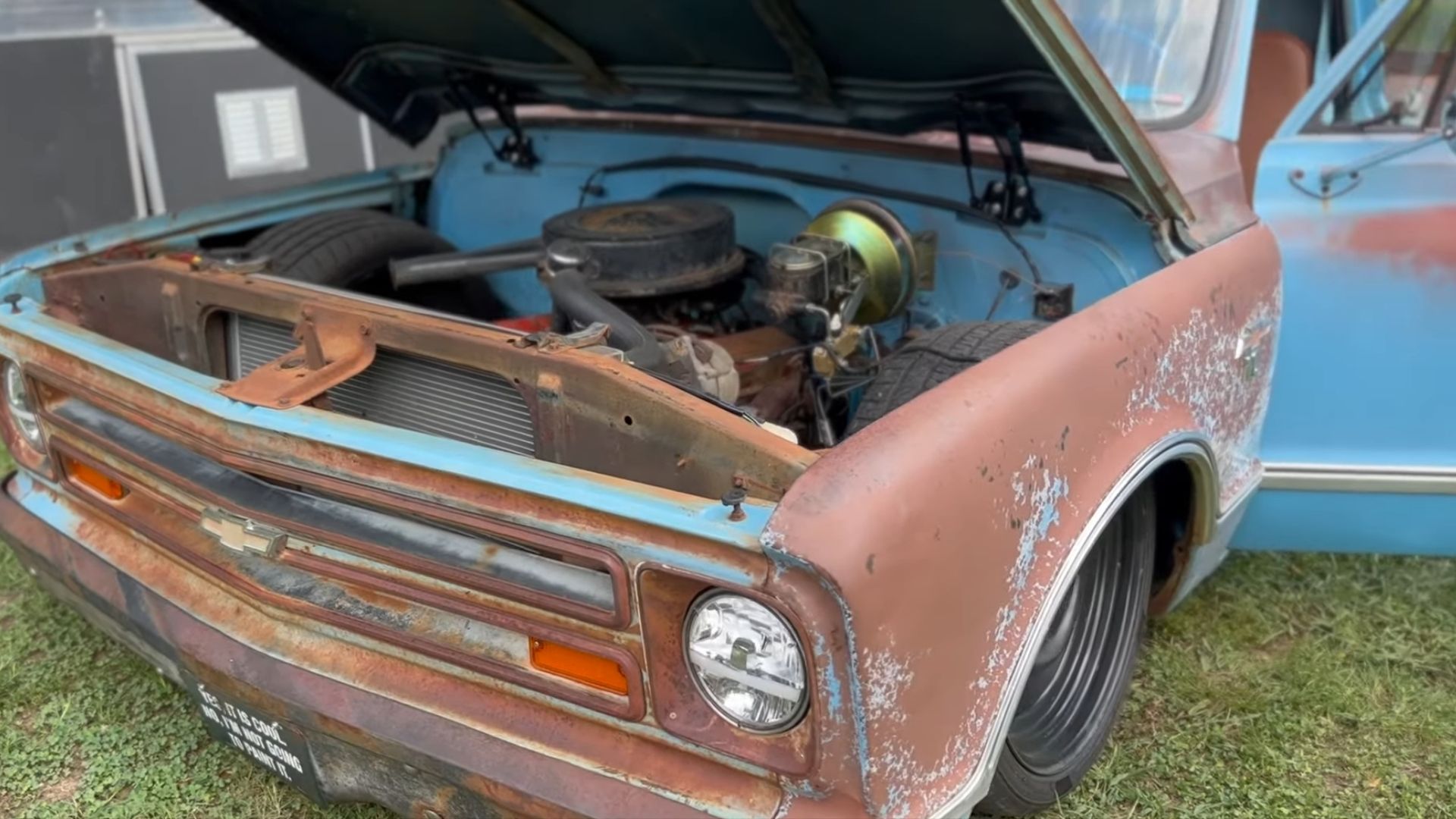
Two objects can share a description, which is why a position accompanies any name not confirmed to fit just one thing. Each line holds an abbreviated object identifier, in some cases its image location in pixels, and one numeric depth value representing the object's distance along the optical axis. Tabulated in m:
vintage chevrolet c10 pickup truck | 1.42
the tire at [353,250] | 2.88
